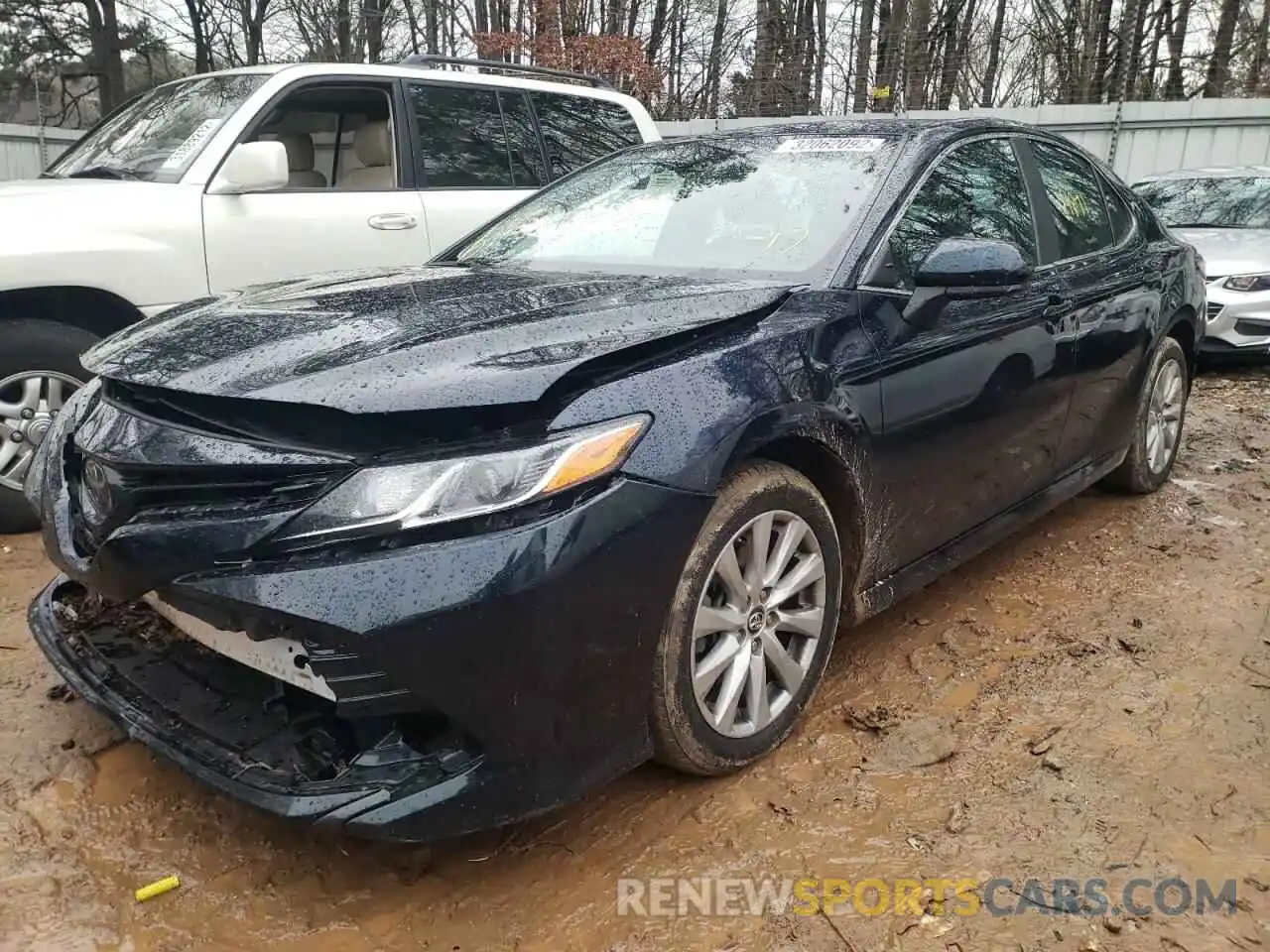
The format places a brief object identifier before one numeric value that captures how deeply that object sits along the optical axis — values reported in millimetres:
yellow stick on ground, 1937
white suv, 3662
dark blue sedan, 1731
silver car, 6730
